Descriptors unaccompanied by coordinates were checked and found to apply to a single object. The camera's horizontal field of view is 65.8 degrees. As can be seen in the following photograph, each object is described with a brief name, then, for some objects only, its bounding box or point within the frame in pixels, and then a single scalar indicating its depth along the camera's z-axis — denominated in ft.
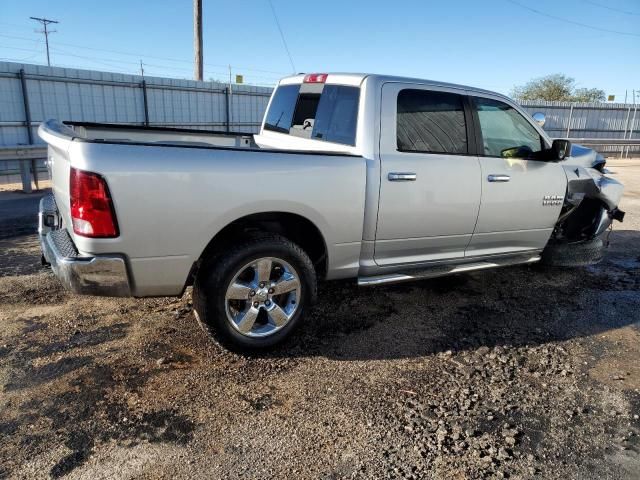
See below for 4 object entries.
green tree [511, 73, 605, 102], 125.59
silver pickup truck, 9.62
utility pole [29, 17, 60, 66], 211.90
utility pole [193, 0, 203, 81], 52.65
